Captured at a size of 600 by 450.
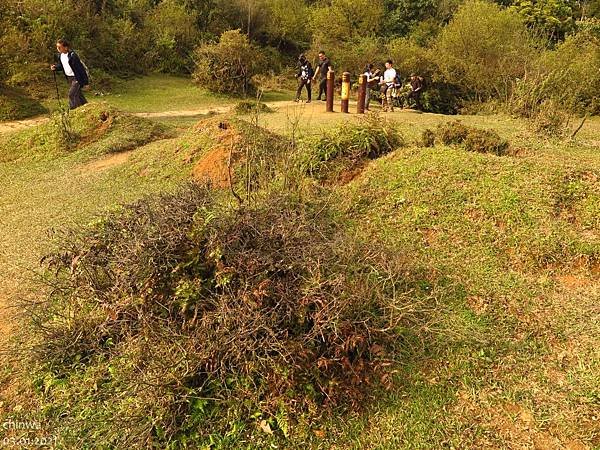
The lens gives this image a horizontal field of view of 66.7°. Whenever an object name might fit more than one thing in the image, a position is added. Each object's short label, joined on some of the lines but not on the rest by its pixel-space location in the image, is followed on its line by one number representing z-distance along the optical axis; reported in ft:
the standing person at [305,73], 38.91
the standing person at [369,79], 35.05
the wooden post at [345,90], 32.19
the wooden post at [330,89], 34.12
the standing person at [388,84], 37.37
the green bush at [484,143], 21.29
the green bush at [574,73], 38.32
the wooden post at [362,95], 33.14
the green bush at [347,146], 19.03
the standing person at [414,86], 42.39
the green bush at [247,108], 37.60
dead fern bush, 9.23
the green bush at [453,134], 21.88
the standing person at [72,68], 27.58
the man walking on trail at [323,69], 37.28
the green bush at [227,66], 48.93
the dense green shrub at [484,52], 47.67
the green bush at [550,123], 25.29
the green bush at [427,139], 21.34
